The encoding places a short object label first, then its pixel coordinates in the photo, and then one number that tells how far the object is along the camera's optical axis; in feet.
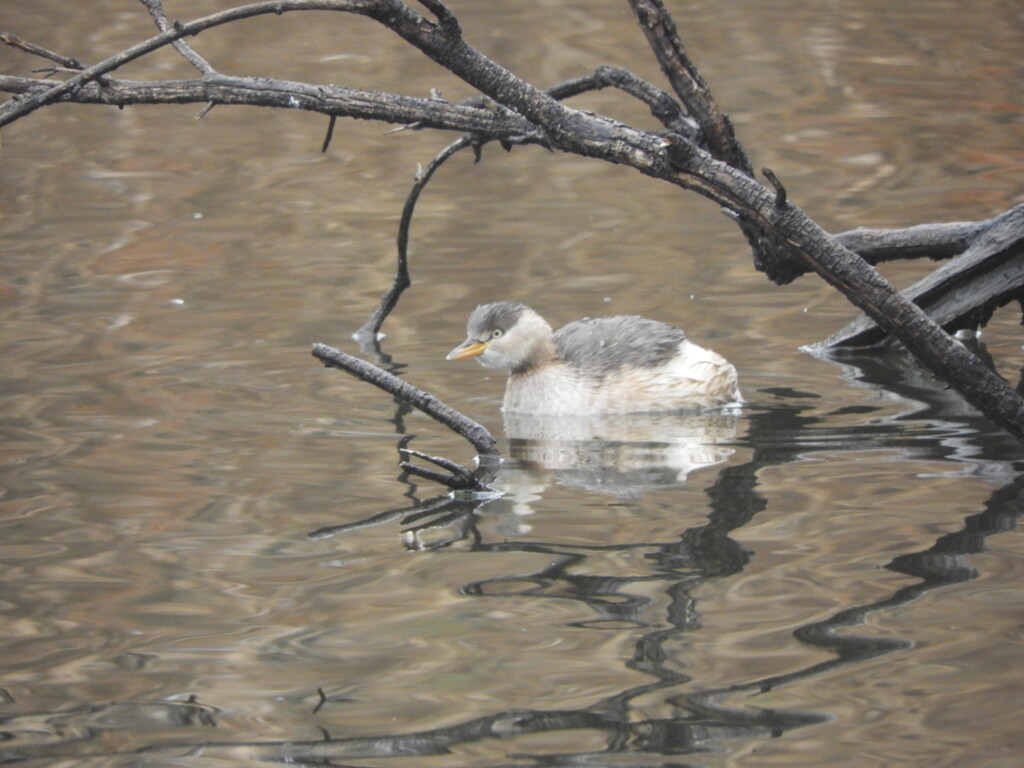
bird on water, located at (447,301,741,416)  44.80
